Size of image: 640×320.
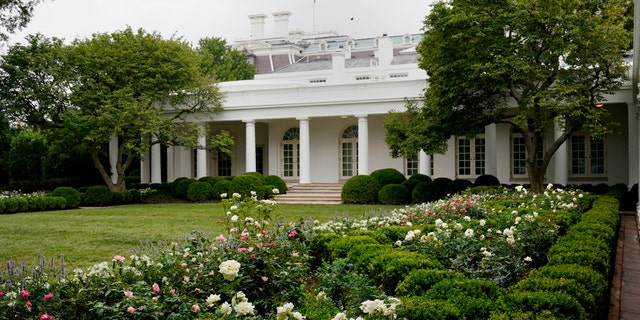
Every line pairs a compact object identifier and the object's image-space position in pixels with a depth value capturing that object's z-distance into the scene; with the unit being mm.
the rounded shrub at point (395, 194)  21547
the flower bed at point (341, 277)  4156
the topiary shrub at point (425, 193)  21016
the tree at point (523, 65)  16969
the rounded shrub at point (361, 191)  22281
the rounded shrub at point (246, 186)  23109
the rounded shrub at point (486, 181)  21266
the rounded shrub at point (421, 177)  22359
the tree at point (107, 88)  23281
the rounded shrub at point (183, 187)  25203
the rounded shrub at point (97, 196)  23156
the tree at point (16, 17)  11625
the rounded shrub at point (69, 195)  22125
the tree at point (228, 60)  50344
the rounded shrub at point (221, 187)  24109
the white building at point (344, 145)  23578
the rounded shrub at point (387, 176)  22719
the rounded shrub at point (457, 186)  20906
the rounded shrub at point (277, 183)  24800
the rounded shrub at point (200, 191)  24375
